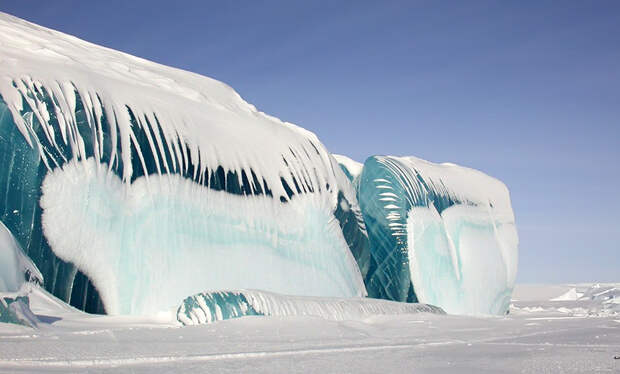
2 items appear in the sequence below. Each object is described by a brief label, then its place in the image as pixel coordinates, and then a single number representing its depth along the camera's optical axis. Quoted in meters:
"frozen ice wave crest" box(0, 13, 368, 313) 6.06
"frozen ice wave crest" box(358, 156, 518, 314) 11.24
